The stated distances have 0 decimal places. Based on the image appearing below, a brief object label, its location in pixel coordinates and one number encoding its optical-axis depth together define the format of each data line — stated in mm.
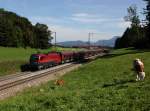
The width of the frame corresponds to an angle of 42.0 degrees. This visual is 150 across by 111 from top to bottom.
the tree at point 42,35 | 69854
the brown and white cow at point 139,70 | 11388
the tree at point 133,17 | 66591
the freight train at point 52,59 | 27267
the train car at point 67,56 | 34826
